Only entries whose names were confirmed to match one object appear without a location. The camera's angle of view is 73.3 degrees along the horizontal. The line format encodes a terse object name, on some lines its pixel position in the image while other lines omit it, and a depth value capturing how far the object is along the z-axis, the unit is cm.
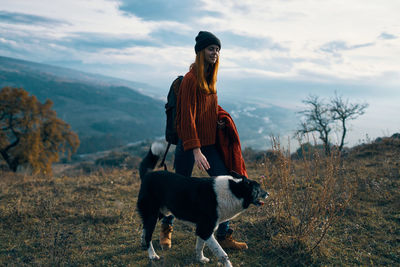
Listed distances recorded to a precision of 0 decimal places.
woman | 320
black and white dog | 314
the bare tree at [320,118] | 1725
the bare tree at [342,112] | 1688
